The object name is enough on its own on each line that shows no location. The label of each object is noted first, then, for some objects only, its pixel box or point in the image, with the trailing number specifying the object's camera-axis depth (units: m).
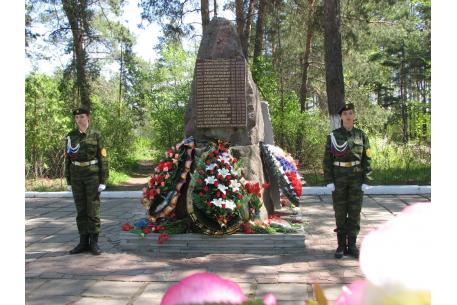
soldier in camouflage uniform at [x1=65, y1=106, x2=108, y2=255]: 5.17
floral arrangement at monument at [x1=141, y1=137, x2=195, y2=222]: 5.45
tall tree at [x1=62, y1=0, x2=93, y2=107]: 14.68
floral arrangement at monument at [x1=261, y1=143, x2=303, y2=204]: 6.03
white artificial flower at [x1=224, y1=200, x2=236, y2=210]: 5.02
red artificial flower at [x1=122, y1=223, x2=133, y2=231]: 5.47
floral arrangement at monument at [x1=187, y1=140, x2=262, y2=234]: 5.12
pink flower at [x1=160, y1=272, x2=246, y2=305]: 0.40
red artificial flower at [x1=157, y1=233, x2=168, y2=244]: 5.14
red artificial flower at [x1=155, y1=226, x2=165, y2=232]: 5.36
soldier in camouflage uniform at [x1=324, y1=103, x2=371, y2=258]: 4.97
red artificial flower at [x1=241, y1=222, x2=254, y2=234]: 5.26
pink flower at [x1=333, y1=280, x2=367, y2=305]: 0.39
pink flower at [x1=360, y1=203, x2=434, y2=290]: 0.37
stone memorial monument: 5.74
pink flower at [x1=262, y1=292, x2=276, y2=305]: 0.41
